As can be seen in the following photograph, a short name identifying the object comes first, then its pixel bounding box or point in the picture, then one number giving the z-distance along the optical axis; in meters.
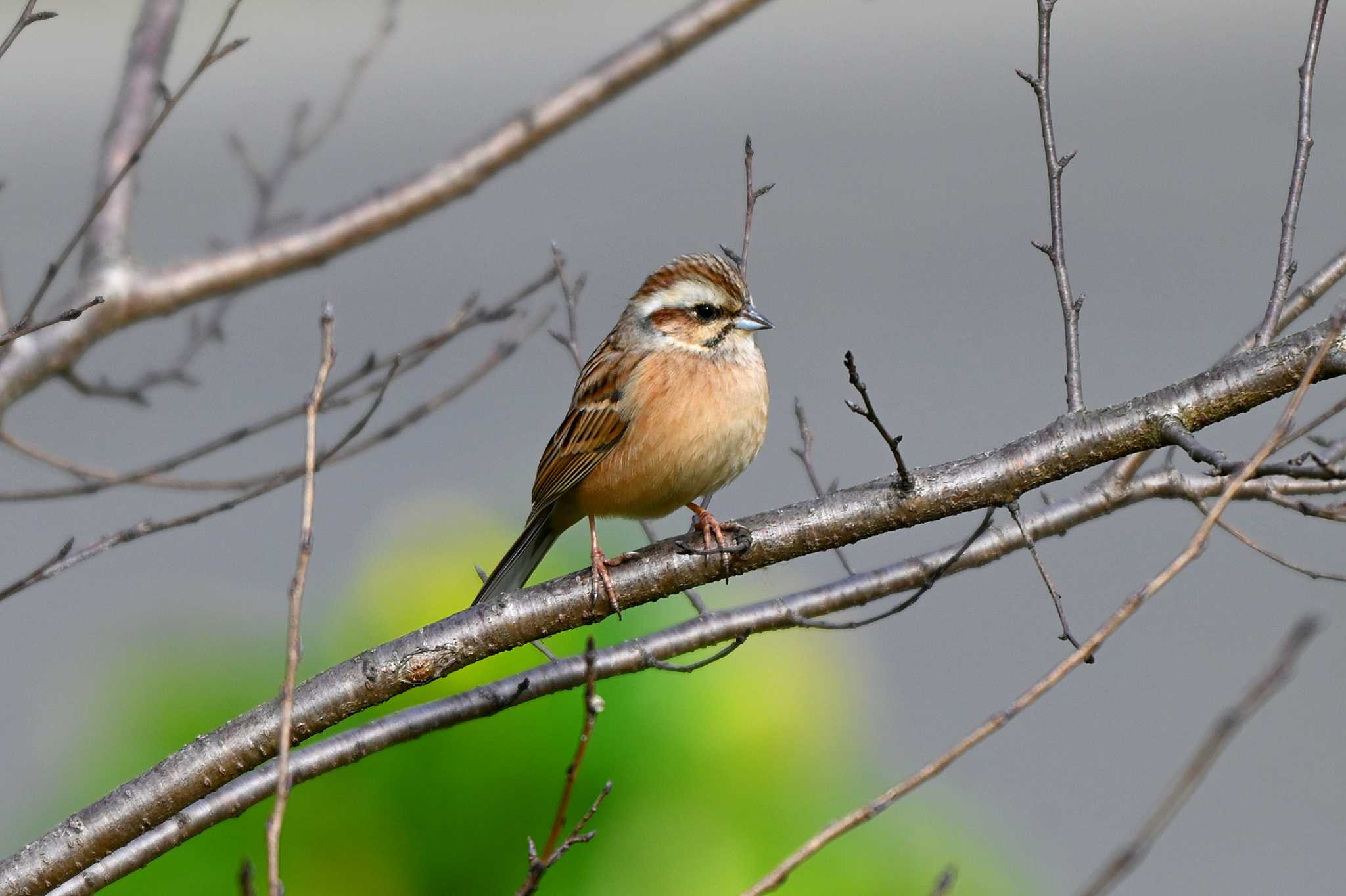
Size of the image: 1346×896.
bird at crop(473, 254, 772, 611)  6.83
